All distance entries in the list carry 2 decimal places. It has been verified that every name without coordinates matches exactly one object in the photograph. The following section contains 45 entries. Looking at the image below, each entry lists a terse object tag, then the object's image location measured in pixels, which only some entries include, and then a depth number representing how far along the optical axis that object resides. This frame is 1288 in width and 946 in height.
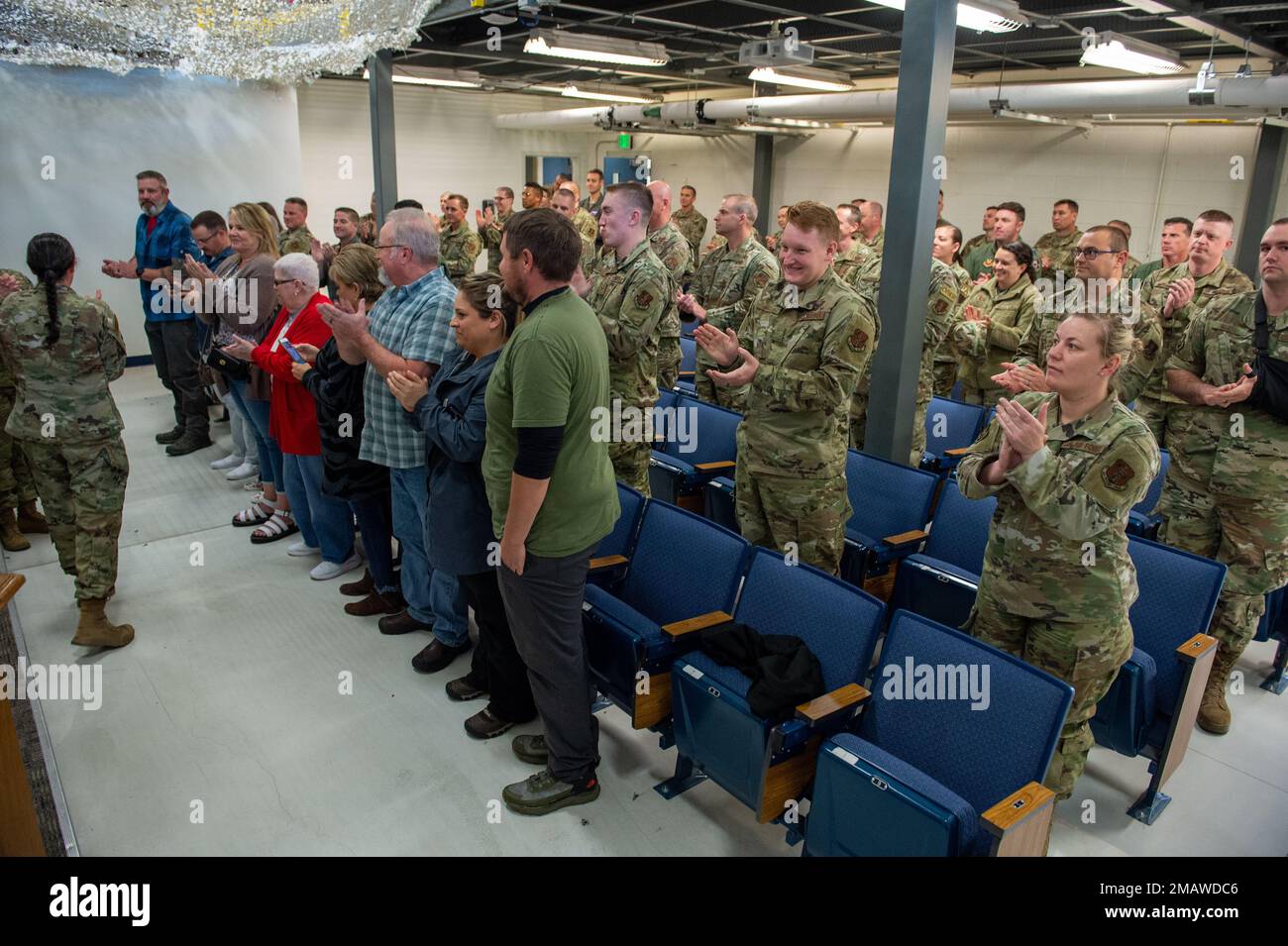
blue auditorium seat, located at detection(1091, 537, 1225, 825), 2.39
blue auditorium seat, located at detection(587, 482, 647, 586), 2.97
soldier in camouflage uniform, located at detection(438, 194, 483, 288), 8.31
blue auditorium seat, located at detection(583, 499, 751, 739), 2.52
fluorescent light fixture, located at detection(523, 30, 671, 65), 6.54
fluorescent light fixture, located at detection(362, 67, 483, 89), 9.98
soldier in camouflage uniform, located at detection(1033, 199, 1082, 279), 7.15
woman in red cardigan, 3.61
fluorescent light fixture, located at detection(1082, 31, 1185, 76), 5.72
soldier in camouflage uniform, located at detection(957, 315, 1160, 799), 2.08
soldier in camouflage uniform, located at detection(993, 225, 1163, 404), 3.63
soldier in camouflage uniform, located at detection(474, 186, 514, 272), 8.98
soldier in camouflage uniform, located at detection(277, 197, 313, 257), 6.73
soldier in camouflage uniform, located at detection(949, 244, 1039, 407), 4.89
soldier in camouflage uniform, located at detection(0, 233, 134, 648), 3.27
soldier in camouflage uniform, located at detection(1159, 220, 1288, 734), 3.01
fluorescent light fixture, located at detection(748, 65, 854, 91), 8.72
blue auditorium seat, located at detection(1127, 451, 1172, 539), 3.31
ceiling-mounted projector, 6.10
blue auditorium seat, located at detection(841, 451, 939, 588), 3.12
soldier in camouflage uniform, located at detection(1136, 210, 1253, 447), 3.73
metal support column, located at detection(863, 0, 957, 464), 3.32
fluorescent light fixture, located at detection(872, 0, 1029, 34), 4.39
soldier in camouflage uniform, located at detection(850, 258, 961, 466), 4.89
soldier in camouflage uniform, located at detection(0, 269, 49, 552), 4.17
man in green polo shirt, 2.08
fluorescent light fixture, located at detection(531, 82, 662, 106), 11.35
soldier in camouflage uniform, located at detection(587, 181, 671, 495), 3.63
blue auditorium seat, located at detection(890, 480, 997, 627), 2.80
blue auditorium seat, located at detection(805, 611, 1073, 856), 1.83
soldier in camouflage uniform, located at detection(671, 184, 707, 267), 10.73
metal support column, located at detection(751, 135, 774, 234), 12.10
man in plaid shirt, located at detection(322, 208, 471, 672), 2.92
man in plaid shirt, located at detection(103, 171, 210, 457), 5.81
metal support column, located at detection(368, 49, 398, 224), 6.63
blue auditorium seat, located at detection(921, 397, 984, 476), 4.32
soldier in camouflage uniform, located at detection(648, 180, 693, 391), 4.70
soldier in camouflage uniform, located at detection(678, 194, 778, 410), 5.14
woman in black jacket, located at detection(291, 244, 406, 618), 3.22
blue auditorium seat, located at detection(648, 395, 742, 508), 3.94
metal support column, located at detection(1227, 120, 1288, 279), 7.41
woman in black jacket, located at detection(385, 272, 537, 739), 2.50
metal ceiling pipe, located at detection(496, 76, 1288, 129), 5.84
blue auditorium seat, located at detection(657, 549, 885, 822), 2.16
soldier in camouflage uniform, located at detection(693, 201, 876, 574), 2.92
